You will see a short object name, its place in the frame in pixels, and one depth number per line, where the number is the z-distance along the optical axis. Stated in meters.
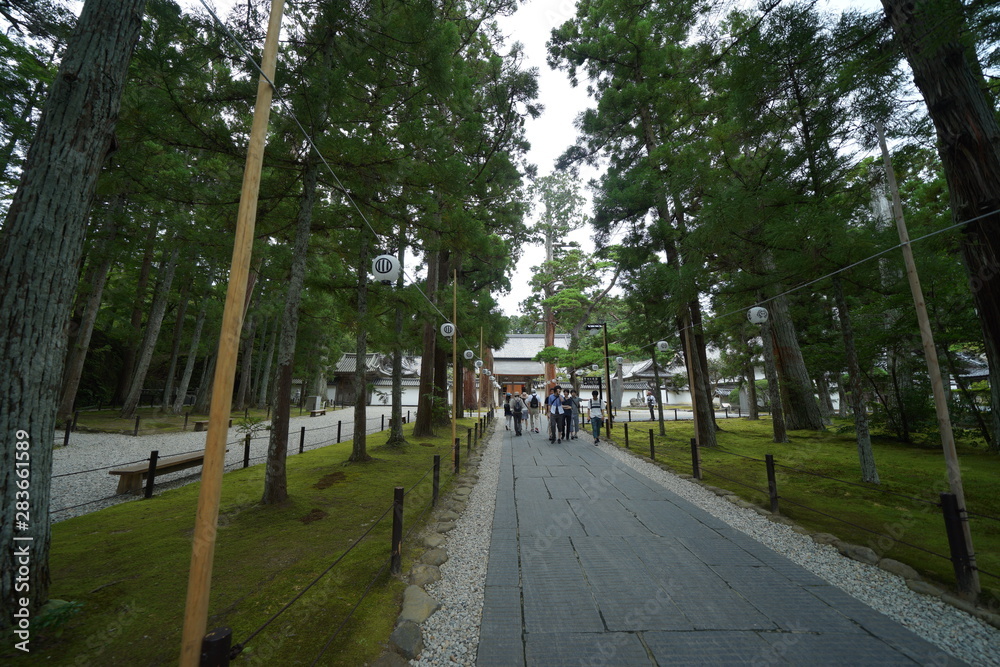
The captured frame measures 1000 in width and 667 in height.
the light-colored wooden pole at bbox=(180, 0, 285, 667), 1.60
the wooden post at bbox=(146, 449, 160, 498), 5.79
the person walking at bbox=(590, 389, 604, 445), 11.95
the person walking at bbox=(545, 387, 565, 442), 12.66
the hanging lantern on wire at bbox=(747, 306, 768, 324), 8.41
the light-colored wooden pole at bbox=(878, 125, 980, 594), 3.33
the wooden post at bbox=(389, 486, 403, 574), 3.49
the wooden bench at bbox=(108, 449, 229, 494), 6.03
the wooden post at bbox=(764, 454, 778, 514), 5.18
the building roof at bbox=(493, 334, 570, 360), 36.91
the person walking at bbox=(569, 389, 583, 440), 13.64
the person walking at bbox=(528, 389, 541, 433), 16.28
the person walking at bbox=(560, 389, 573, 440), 13.03
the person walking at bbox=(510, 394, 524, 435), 14.44
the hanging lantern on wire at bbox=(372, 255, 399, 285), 5.16
